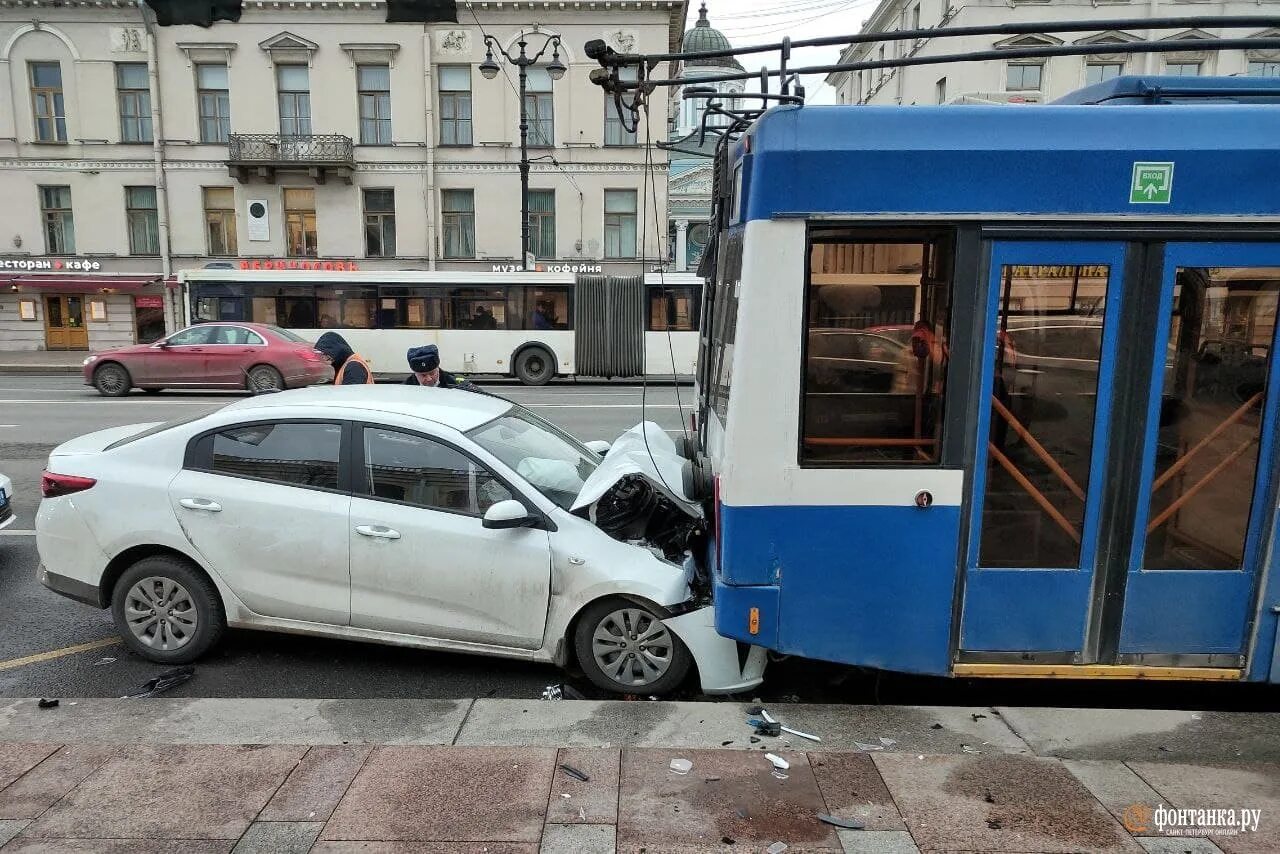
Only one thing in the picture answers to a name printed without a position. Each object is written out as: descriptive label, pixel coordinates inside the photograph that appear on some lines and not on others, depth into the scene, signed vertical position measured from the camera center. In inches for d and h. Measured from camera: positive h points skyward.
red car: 668.1 -43.1
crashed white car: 171.8 -48.5
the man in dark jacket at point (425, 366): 275.0 -17.3
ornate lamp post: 780.0 +220.2
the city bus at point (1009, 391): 142.9 -11.6
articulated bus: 818.2 +0.1
